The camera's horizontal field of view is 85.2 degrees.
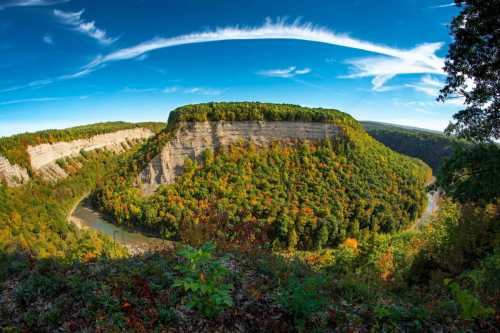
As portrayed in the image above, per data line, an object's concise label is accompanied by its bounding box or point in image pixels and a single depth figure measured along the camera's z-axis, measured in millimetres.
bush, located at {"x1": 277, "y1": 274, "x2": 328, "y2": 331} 4525
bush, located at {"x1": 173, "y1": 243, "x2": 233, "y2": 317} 4020
